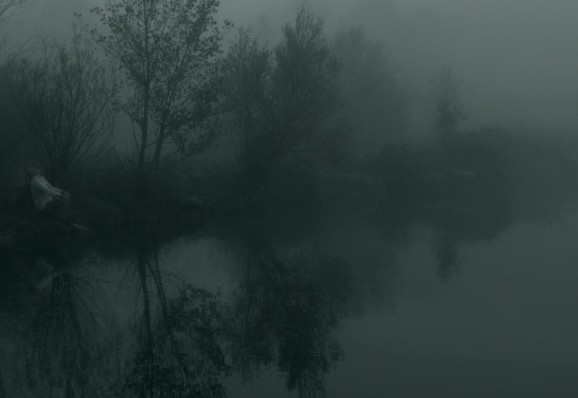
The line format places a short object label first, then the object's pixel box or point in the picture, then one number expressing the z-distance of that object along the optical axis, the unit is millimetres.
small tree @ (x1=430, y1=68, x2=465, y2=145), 57219
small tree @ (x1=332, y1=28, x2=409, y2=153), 52594
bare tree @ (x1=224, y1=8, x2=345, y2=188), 34875
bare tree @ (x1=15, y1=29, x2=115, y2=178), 24016
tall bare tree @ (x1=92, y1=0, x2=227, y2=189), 28672
